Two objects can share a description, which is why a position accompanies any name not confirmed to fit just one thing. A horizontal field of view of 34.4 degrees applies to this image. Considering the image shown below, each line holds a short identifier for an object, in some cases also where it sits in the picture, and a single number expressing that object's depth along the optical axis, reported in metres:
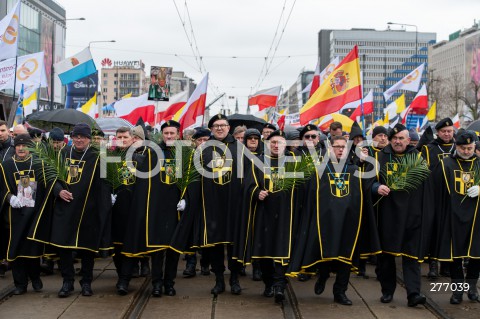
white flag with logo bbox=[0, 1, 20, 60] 14.77
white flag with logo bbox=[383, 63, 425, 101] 23.36
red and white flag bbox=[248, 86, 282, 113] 21.75
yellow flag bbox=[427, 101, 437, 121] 26.66
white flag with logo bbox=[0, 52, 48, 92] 18.22
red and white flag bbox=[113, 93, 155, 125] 19.11
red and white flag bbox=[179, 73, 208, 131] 14.89
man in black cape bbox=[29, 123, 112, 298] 8.70
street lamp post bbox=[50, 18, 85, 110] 37.65
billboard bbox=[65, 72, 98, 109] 41.02
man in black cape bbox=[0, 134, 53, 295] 8.88
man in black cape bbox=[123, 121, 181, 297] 8.81
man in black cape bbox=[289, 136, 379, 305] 8.37
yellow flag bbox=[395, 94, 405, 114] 25.16
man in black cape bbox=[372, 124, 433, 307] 8.40
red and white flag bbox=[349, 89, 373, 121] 22.64
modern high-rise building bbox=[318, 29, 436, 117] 168.62
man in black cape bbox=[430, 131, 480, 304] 8.52
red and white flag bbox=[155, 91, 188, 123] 19.34
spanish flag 13.53
